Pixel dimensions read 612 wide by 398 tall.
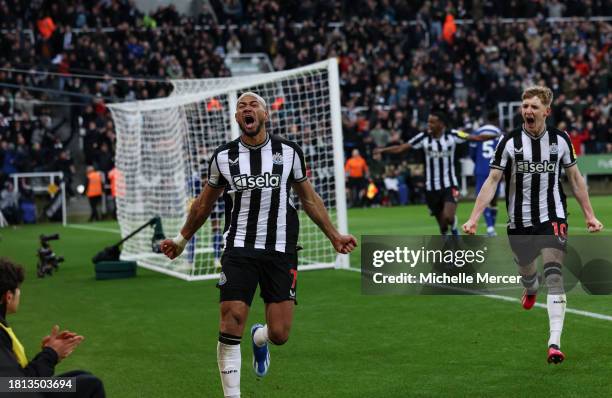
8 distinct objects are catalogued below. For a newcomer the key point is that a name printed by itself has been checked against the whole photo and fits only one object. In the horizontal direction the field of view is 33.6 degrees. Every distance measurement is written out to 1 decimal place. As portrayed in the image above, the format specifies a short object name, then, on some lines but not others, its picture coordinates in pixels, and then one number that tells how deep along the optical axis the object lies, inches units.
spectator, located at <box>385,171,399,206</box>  1294.3
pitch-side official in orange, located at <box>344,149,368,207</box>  1248.8
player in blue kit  722.8
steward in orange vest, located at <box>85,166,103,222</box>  1136.9
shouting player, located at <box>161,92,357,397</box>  264.7
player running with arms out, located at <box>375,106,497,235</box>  588.7
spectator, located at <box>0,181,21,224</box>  1150.3
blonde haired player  313.1
